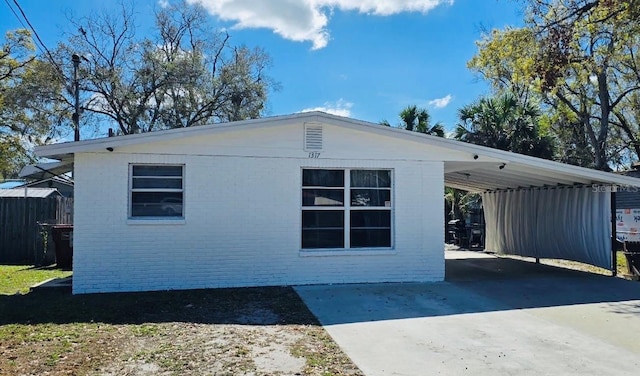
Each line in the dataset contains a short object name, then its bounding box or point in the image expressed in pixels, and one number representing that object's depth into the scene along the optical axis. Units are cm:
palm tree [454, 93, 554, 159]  1856
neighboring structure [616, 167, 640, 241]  1303
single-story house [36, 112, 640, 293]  877
